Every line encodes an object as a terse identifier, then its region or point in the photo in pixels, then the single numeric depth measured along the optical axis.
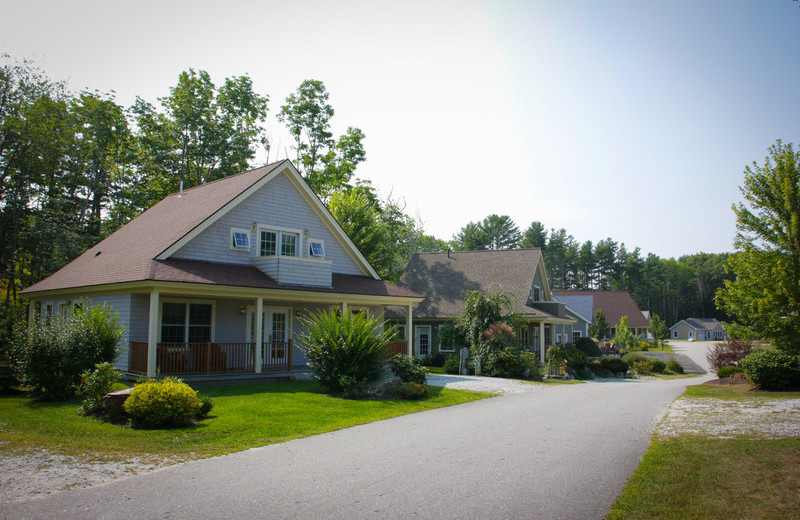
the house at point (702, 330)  93.31
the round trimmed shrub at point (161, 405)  10.65
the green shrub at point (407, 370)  16.77
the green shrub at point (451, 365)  25.64
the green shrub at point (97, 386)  11.84
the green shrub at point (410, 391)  15.34
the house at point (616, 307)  66.06
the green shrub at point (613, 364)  31.66
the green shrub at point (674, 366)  36.05
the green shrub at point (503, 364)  23.61
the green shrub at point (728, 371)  23.73
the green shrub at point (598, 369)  31.00
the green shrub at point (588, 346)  37.23
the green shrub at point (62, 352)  13.66
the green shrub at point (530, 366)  23.88
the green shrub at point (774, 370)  18.12
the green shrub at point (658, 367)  35.97
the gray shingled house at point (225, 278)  17.36
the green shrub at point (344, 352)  15.55
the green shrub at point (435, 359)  28.71
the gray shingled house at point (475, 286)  30.45
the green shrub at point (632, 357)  35.65
